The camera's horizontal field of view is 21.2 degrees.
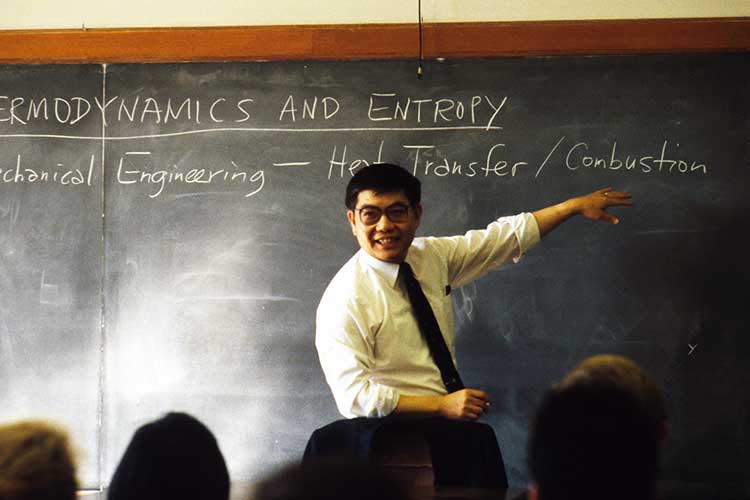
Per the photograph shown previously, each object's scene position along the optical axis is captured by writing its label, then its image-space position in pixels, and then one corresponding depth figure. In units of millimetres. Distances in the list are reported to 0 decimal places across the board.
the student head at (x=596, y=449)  2588
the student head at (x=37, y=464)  2488
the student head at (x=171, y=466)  2596
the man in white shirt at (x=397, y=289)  4502
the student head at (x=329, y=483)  2072
